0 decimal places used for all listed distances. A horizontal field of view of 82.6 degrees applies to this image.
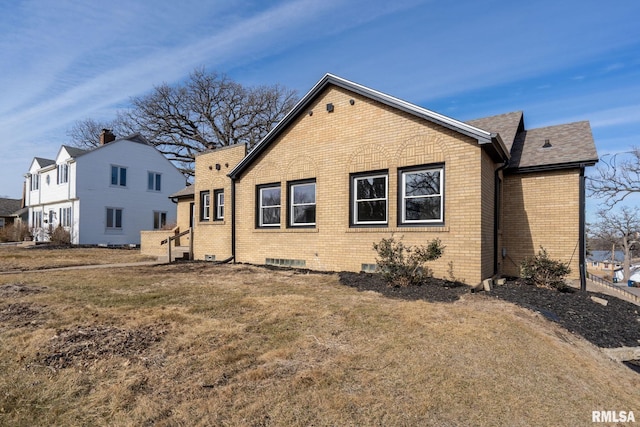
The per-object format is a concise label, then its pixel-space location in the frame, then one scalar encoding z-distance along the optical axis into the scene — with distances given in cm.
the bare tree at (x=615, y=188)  2759
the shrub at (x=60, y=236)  2655
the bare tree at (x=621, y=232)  3788
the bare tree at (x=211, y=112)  3706
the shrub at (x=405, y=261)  867
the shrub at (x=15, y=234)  2953
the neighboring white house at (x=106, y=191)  2736
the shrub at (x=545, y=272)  885
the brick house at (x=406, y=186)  930
